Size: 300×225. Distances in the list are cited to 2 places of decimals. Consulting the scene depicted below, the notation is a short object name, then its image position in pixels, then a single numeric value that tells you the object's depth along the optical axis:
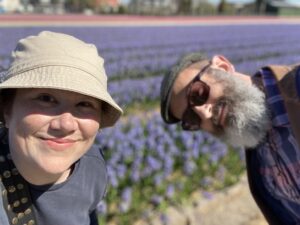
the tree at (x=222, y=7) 39.16
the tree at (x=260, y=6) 43.58
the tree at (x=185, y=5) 37.75
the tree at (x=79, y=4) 34.92
